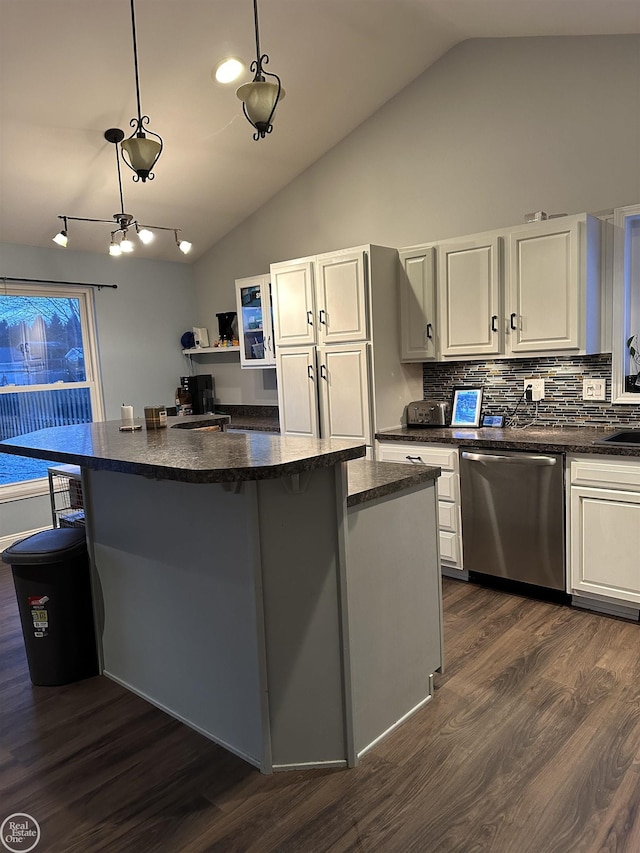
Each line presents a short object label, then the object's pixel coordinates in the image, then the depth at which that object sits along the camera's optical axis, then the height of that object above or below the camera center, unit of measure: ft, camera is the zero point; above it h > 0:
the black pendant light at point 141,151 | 7.61 +2.83
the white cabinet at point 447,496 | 11.45 -2.63
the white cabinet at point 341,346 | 12.54 +0.40
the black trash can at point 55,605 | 8.32 -3.21
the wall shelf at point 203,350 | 17.27 +0.60
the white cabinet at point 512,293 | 10.43 +1.19
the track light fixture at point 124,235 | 10.71 +2.63
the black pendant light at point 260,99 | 6.30 +2.85
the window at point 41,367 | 15.14 +0.29
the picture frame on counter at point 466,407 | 12.64 -1.04
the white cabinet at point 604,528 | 9.42 -2.84
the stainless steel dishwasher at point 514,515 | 10.19 -2.83
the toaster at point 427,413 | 12.80 -1.14
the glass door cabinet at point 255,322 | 15.61 +1.23
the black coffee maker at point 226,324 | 17.58 +1.33
